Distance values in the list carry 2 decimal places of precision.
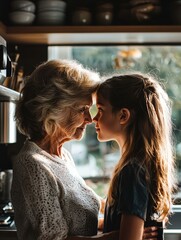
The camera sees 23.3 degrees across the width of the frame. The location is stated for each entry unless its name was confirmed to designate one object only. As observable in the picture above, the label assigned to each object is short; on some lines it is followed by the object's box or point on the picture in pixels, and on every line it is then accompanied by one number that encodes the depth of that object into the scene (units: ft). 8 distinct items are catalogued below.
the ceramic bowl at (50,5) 7.98
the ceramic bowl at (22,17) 7.97
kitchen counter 6.83
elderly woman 4.67
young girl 4.33
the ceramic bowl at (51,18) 7.97
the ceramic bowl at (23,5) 7.97
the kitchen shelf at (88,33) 7.81
